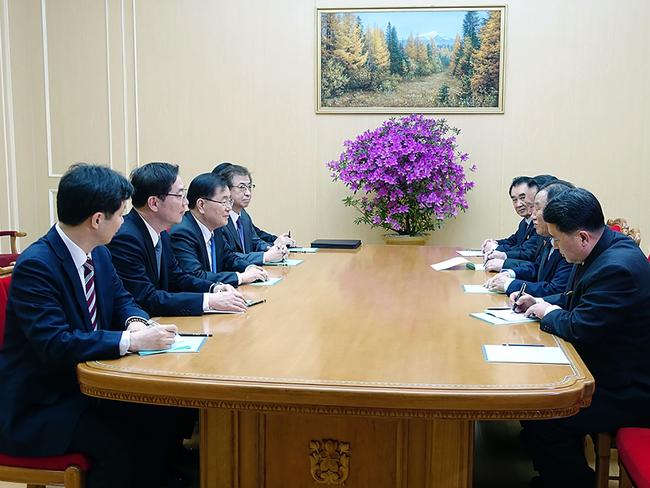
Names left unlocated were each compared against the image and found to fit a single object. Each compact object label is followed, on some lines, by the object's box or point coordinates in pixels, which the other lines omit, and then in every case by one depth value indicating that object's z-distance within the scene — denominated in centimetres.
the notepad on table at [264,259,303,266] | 469
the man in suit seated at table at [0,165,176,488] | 226
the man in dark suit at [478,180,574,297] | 362
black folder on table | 583
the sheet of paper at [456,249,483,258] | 544
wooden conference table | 197
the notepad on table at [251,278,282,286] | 385
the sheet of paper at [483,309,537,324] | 293
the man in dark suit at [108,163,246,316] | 304
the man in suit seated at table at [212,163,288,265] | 475
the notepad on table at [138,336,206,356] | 234
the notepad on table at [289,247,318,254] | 551
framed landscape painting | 761
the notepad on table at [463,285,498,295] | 370
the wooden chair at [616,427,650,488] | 221
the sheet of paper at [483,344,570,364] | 227
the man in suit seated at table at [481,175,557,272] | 459
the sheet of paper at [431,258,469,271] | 461
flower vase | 720
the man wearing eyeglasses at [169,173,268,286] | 383
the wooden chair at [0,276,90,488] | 228
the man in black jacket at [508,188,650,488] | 257
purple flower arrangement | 694
